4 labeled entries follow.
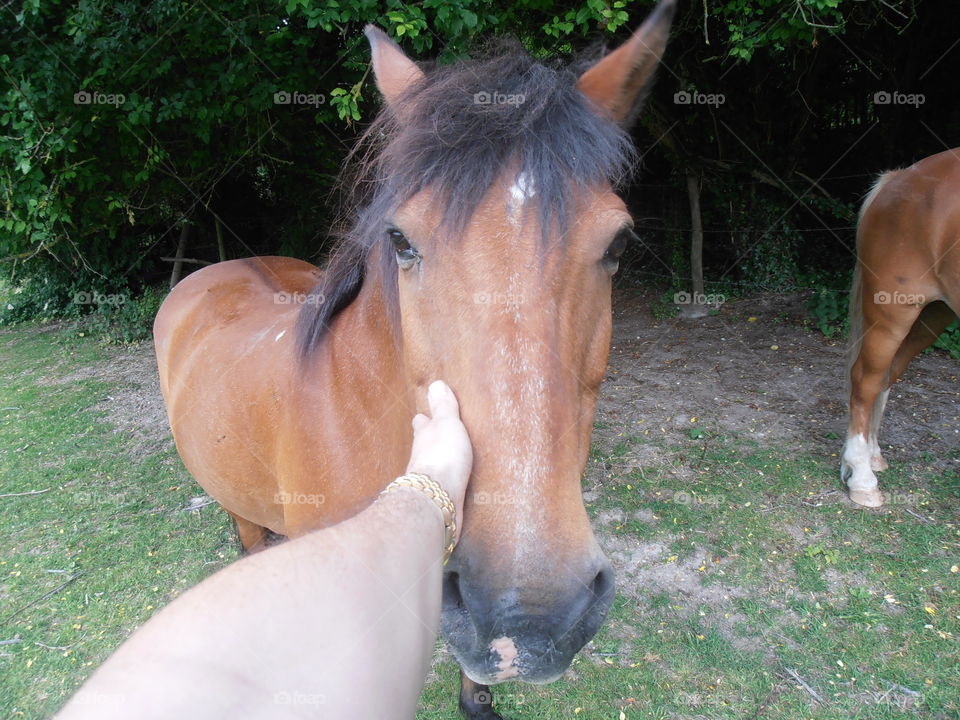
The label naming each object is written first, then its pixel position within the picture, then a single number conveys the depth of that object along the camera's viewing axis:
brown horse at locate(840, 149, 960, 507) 3.67
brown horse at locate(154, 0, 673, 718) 1.14
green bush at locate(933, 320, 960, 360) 6.01
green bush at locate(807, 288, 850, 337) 6.80
